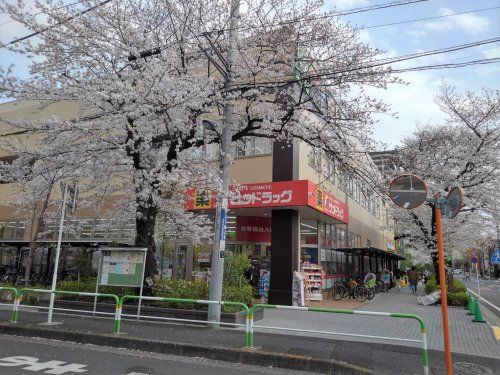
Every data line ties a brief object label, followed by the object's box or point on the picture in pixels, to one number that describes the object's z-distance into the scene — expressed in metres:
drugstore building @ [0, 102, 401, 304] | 17.03
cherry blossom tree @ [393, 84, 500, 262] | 19.19
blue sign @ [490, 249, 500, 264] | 21.15
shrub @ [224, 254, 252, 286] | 13.77
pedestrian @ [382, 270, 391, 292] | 28.39
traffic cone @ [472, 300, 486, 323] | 13.28
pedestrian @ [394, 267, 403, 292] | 39.96
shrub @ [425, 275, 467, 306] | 17.64
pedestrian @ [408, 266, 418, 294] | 27.02
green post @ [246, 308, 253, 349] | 7.59
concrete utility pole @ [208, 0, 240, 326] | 10.37
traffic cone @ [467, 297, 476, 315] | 13.92
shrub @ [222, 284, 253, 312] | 12.27
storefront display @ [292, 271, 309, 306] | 16.73
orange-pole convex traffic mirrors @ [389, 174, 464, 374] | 6.14
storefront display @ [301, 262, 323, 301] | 19.02
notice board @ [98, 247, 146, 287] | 11.36
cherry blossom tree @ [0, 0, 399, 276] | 10.41
